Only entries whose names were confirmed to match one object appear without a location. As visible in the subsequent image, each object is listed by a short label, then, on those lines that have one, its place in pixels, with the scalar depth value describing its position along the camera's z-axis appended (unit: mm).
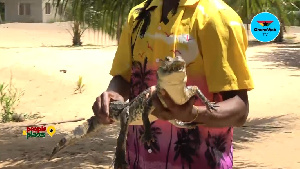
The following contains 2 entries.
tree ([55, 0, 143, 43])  5426
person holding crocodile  1537
